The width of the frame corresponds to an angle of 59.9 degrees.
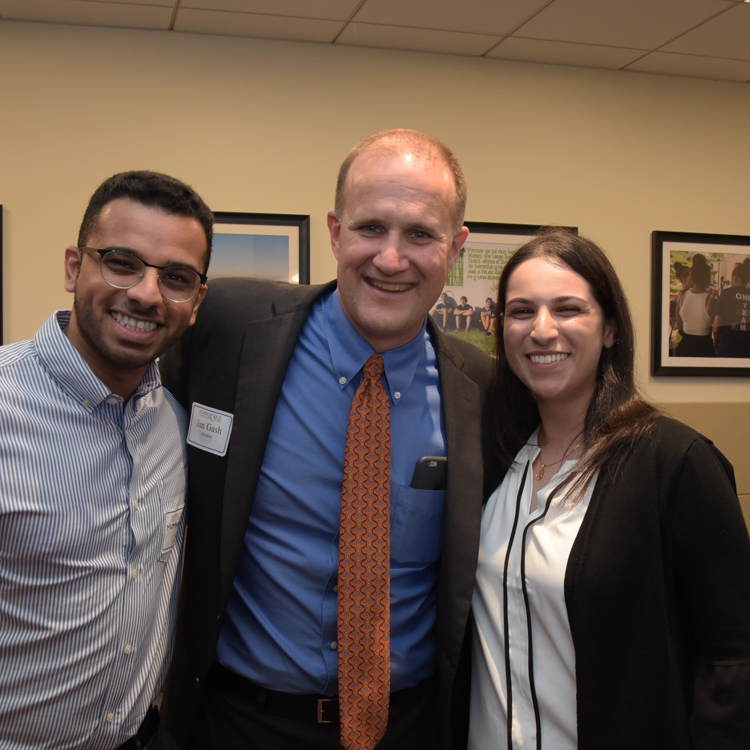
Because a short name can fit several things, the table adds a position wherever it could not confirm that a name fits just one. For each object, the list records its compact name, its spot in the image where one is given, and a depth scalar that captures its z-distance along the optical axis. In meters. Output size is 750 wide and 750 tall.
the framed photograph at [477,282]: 3.34
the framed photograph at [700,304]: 3.56
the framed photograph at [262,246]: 3.09
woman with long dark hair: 1.35
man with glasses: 1.21
